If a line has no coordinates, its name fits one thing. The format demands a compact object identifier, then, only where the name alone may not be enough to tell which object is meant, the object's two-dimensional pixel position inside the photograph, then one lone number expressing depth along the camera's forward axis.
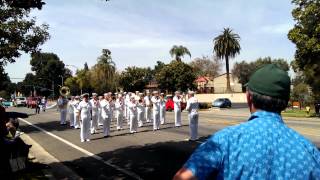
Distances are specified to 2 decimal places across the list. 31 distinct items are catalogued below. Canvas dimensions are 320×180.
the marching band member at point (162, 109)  15.03
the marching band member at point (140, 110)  14.31
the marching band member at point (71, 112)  15.65
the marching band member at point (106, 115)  11.41
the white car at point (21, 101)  46.15
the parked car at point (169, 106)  25.26
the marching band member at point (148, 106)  15.23
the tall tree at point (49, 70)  76.35
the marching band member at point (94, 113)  12.56
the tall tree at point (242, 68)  63.32
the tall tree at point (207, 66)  62.94
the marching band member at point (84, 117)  10.37
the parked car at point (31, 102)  37.00
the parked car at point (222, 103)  31.69
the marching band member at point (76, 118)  14.37
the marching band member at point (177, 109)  13.91
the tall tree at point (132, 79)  48.45
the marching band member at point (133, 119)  12.21
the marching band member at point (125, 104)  16.00
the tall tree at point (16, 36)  14.26
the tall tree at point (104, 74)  48.83
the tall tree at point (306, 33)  19.38
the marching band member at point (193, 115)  9.86
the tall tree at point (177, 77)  39.97
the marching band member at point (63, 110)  16.56
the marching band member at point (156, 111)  13.00
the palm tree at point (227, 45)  46.18
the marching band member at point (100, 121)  15.18
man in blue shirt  1.42
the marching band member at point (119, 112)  13.42
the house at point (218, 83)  56.90
